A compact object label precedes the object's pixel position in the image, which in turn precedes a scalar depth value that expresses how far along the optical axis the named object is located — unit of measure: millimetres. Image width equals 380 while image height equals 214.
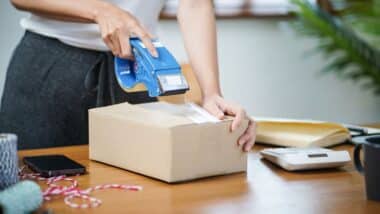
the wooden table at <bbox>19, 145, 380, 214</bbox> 1532
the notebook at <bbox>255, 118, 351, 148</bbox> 2083
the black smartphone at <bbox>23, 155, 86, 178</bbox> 1738
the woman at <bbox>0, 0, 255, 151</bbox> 2254
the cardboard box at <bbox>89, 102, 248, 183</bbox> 1706
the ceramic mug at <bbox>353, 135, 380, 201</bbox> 1560
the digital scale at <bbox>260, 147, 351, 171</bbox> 1830
